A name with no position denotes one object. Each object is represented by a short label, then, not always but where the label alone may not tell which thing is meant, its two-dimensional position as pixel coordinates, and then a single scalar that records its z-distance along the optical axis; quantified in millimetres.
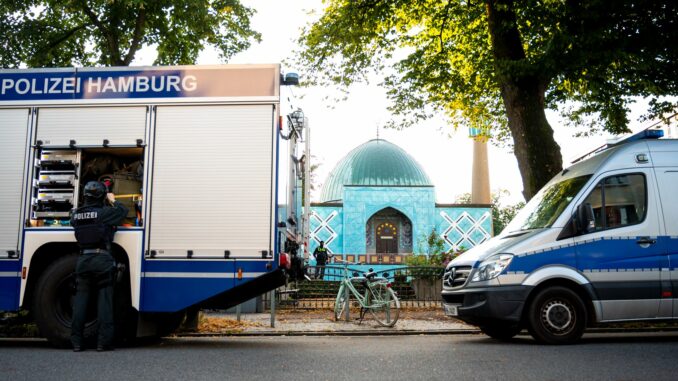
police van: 7945
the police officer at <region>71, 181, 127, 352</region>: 7547
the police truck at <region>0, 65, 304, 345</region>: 8023
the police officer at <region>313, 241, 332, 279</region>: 26253
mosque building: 36969
